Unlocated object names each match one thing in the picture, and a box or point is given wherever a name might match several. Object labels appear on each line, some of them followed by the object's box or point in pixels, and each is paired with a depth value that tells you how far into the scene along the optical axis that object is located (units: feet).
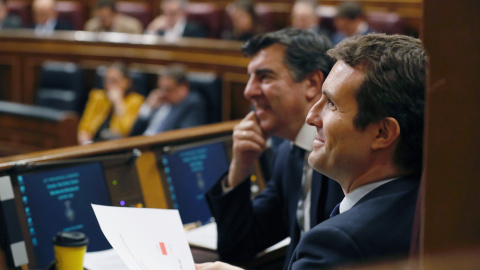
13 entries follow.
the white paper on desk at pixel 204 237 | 5.61
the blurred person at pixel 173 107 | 13.00
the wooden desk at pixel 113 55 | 13.79
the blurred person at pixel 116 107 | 14.60
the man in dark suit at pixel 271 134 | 5.32
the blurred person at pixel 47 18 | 21.88
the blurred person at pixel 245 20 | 17.07
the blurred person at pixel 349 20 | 15.43
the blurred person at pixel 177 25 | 19.33
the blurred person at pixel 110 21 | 19.20
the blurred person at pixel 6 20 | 22.25
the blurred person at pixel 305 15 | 15.87
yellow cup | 4.52
